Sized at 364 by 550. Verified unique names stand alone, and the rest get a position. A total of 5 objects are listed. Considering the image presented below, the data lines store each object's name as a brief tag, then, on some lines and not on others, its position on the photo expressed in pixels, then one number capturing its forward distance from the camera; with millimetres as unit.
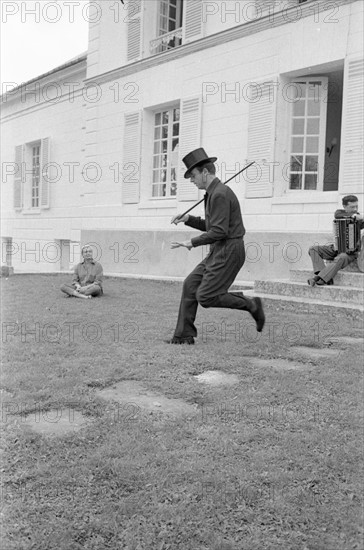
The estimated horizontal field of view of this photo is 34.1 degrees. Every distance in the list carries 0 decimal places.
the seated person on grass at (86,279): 10031
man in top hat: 5562
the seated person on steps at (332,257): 8797
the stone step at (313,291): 8242
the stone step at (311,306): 7762
